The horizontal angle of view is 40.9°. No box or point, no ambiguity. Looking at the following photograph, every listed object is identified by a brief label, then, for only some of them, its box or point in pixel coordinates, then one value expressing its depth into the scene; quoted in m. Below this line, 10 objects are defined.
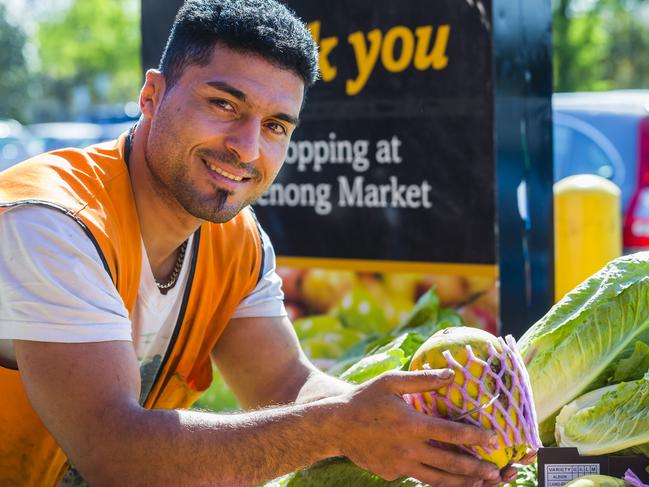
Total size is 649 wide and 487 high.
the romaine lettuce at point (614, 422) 2.18
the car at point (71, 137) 12.56
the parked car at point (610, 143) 6.80
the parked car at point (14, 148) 13.00
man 1.98
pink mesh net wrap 1.95
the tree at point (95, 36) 32.06
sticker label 2.15
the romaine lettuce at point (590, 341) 2.36
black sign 3.91
